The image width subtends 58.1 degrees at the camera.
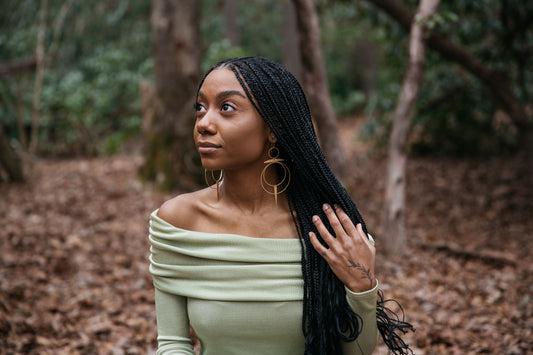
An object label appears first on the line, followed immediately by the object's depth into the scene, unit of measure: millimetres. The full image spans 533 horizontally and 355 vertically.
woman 1749
